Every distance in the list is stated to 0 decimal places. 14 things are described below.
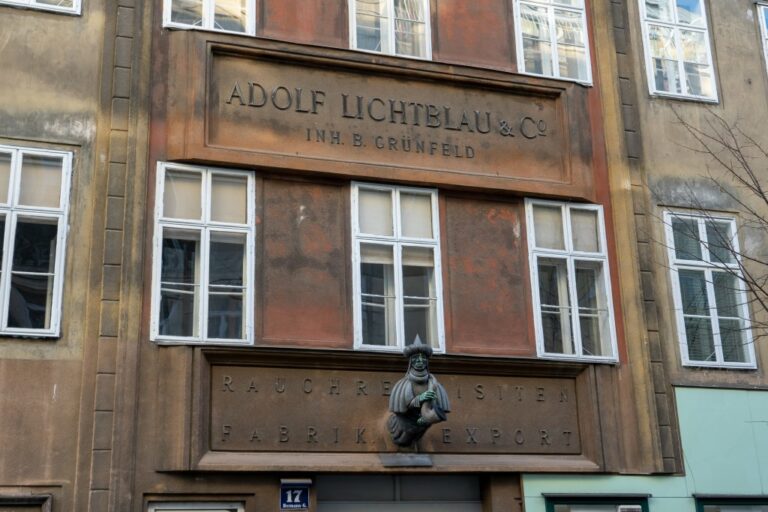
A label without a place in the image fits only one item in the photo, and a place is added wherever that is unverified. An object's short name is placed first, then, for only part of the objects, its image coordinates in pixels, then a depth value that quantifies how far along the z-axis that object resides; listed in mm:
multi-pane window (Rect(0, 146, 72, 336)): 11227
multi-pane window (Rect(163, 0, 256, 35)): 12734
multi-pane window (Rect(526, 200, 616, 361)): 13227
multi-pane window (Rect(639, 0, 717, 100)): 14938
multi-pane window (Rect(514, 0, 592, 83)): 14289
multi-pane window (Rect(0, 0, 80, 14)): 12164
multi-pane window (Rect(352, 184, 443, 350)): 12523
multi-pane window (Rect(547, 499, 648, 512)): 12508
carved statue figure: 11422
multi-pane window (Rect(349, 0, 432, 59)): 13555
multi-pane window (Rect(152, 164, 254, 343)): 11750
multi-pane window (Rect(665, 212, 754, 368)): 13797
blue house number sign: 11461
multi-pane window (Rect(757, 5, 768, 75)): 15508
